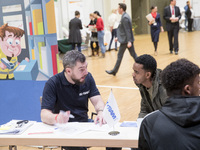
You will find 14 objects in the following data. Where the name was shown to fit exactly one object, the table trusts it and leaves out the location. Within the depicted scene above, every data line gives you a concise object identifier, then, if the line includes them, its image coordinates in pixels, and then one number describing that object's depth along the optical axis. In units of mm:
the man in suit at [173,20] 10305
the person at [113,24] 13012
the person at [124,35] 7676
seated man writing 2799
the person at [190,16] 19297
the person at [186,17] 18828
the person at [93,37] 11828
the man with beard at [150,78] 2740
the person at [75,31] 11109
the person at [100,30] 11523
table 2291
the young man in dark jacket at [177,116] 1451
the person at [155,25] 10643
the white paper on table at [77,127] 2488
